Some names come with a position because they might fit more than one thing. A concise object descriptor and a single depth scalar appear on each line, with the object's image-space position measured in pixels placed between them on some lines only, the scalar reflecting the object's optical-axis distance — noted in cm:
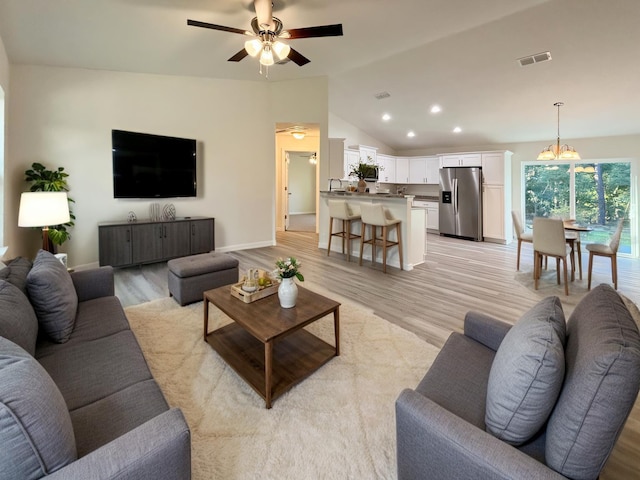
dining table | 424
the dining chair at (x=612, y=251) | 389
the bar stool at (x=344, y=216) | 539
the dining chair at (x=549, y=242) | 389
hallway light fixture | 797
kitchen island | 481
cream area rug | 149
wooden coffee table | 194
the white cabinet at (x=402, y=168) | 924
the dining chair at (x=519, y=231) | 485
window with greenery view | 617
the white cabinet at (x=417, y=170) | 891
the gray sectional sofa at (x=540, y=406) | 87
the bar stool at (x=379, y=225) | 470
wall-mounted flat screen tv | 482
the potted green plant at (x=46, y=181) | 404
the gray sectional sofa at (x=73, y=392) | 85
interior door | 895
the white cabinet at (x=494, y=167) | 721
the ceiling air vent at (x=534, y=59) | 427
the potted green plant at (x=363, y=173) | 574
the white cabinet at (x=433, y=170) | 863
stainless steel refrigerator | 748
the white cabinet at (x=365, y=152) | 799
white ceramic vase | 222
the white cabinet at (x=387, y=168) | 884
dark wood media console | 450
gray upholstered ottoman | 325
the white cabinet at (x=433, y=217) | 868
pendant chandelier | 491
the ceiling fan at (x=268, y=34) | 290
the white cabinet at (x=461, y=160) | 761
